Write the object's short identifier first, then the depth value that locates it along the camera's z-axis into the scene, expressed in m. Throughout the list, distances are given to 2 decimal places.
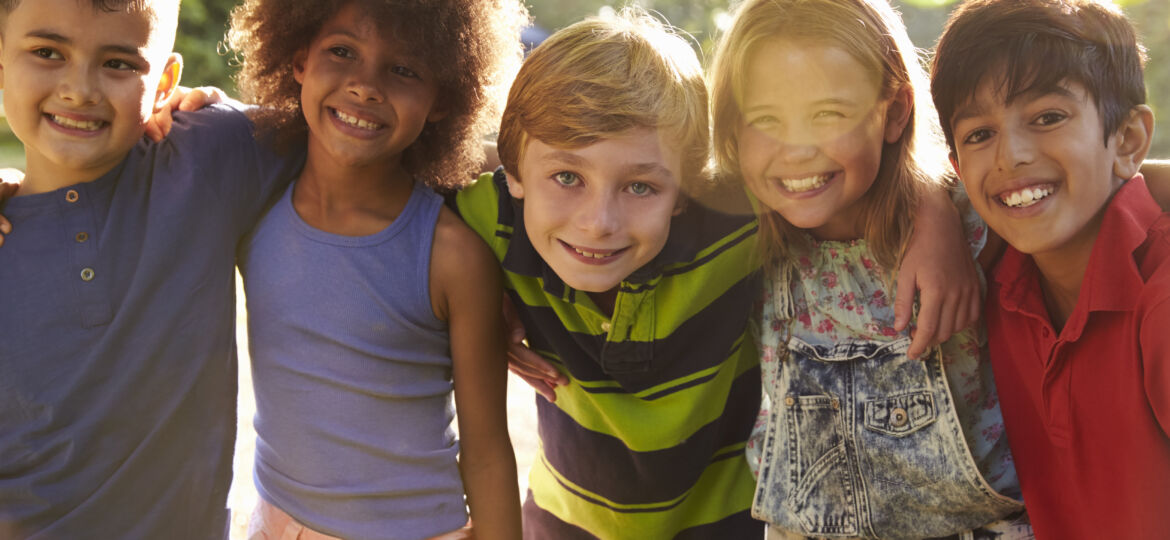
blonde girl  1.87
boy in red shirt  1.61
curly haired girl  1.98
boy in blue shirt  1.82
